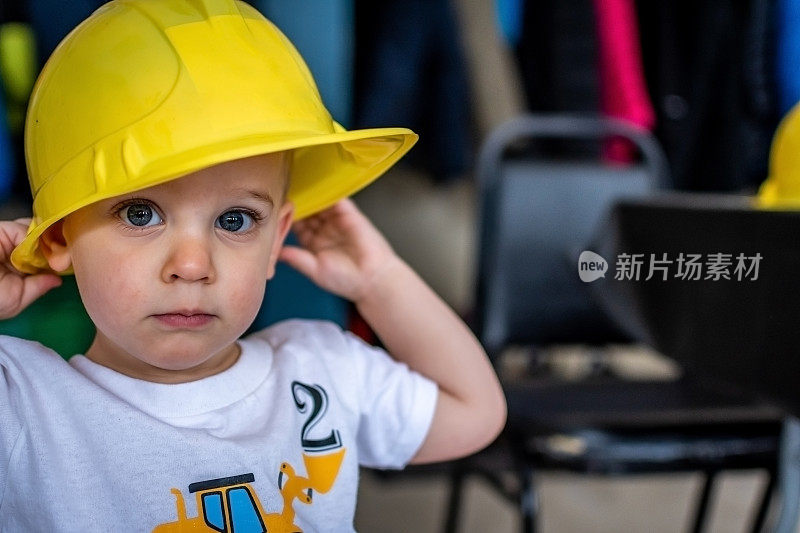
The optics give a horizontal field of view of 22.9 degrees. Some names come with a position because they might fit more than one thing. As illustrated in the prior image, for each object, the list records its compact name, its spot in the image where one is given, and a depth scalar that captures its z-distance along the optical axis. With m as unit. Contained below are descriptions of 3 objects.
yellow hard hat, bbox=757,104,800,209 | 1.31
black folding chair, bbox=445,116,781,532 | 1.77
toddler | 0.96
